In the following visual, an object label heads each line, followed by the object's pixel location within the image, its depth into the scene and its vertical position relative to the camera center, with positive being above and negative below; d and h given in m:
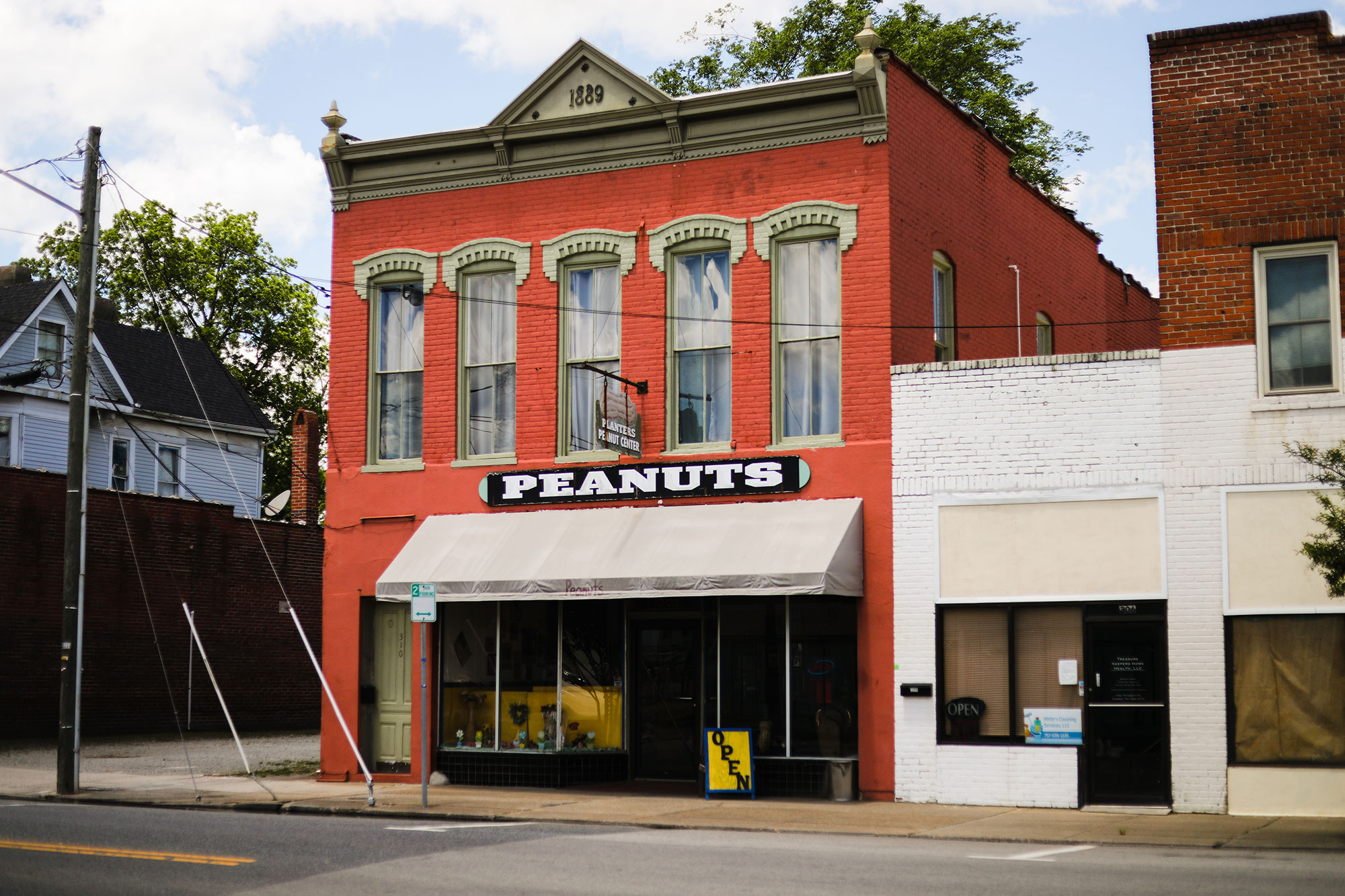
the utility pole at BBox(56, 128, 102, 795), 18.47 +1.37
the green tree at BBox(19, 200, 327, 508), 46.88 +9.87
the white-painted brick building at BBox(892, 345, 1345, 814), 15.34 +1.27
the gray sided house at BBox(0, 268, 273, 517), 35.81 +5.03
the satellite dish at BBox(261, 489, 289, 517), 36.78 +2.49
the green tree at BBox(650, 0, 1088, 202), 33.34 +12.47
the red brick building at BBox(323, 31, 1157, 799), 17.20 +2.50
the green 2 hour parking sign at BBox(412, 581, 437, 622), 16.41 +0.00
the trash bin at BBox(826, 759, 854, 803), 16.70 -2.00
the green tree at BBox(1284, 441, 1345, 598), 12.91 +0.66
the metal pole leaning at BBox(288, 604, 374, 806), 16.05 -1.38
